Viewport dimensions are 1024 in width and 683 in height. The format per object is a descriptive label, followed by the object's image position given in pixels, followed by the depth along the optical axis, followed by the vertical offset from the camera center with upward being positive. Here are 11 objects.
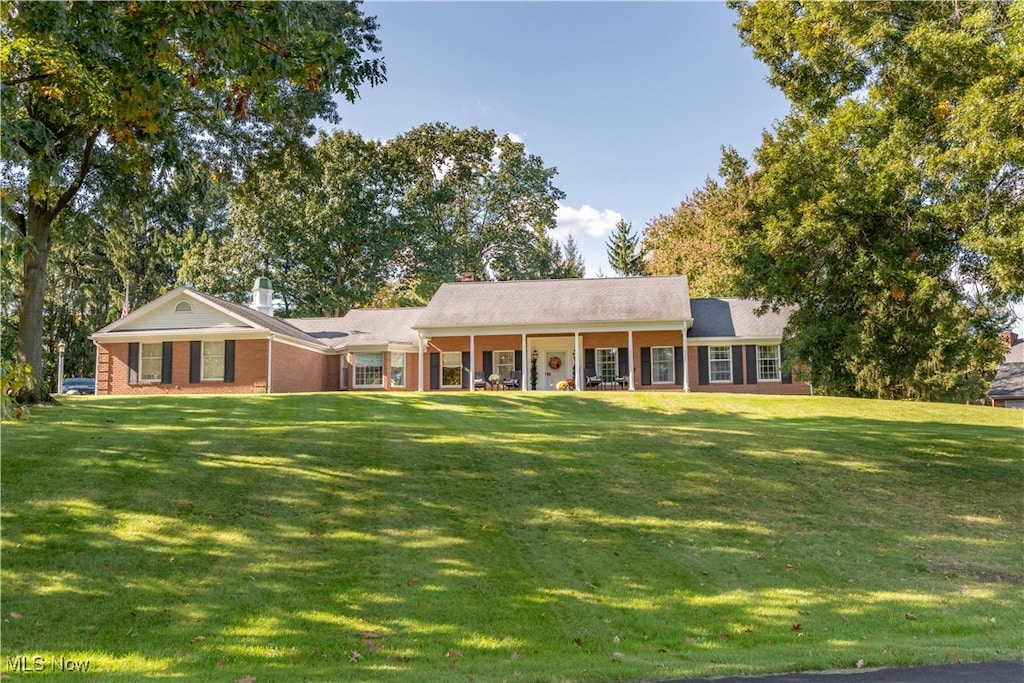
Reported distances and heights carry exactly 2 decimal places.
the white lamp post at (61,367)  36.27 +0.70
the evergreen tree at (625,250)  63.12 +10.95
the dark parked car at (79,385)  36.34 -0.23
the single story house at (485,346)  28.55 +1.29
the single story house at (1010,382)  36.31 -0.57
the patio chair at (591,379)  28.72 -0.15
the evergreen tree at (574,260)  63.46 +10.52
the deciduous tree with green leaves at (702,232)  36.03 +8.18
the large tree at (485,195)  47.56 +12.05
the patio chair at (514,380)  29.48 -0.16
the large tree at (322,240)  41.62 +8.07
